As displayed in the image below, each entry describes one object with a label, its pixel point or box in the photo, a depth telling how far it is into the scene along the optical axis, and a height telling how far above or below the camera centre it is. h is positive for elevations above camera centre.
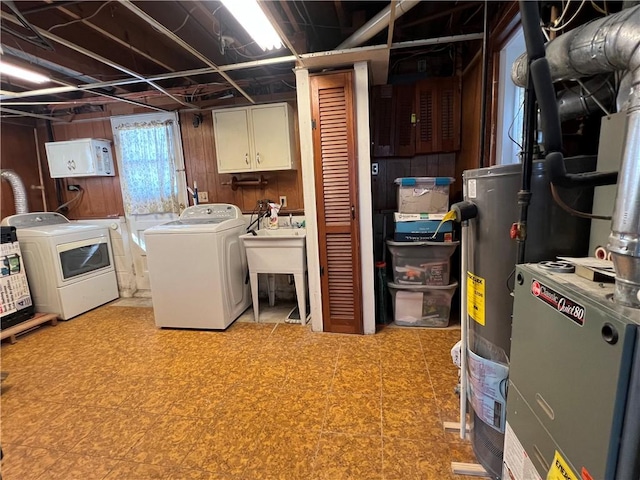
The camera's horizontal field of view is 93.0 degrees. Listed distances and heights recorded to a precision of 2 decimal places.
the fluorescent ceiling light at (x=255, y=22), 1.59 +0.96
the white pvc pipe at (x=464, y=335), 1.38 -0.72
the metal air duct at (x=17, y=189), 3.57 +0.12
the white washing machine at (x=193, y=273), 2.79 -0.76
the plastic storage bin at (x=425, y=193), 2.57 -0.11
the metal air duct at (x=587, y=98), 1.15 +0.29
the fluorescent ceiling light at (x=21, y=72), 2.24 +0.97
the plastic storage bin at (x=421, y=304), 2.68 -1.09
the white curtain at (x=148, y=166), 3.62 +0.32
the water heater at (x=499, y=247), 1.07 -0.26
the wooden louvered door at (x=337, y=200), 2.40 -0.13
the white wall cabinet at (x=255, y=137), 3.12 +0.53
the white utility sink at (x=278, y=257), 2.84 -0.66
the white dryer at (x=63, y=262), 3.19 -0.72
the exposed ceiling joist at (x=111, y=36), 1.98 +1.17
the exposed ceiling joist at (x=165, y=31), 1.50 +0.92
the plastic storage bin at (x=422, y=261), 2.61 -0.70
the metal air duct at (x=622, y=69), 0.63 +0.28
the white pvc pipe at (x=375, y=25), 1.70 +0.99
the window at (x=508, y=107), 1.98 +0.45
